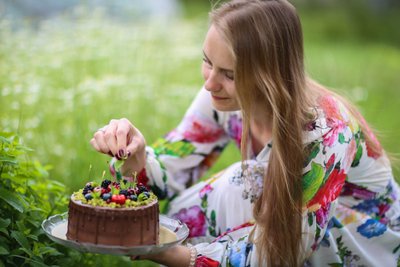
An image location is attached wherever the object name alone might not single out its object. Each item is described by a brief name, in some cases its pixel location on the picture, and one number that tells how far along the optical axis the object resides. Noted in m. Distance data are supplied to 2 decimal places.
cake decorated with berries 2.03
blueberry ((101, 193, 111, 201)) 2.05
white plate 1.99
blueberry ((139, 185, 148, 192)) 2.18
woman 2.28
